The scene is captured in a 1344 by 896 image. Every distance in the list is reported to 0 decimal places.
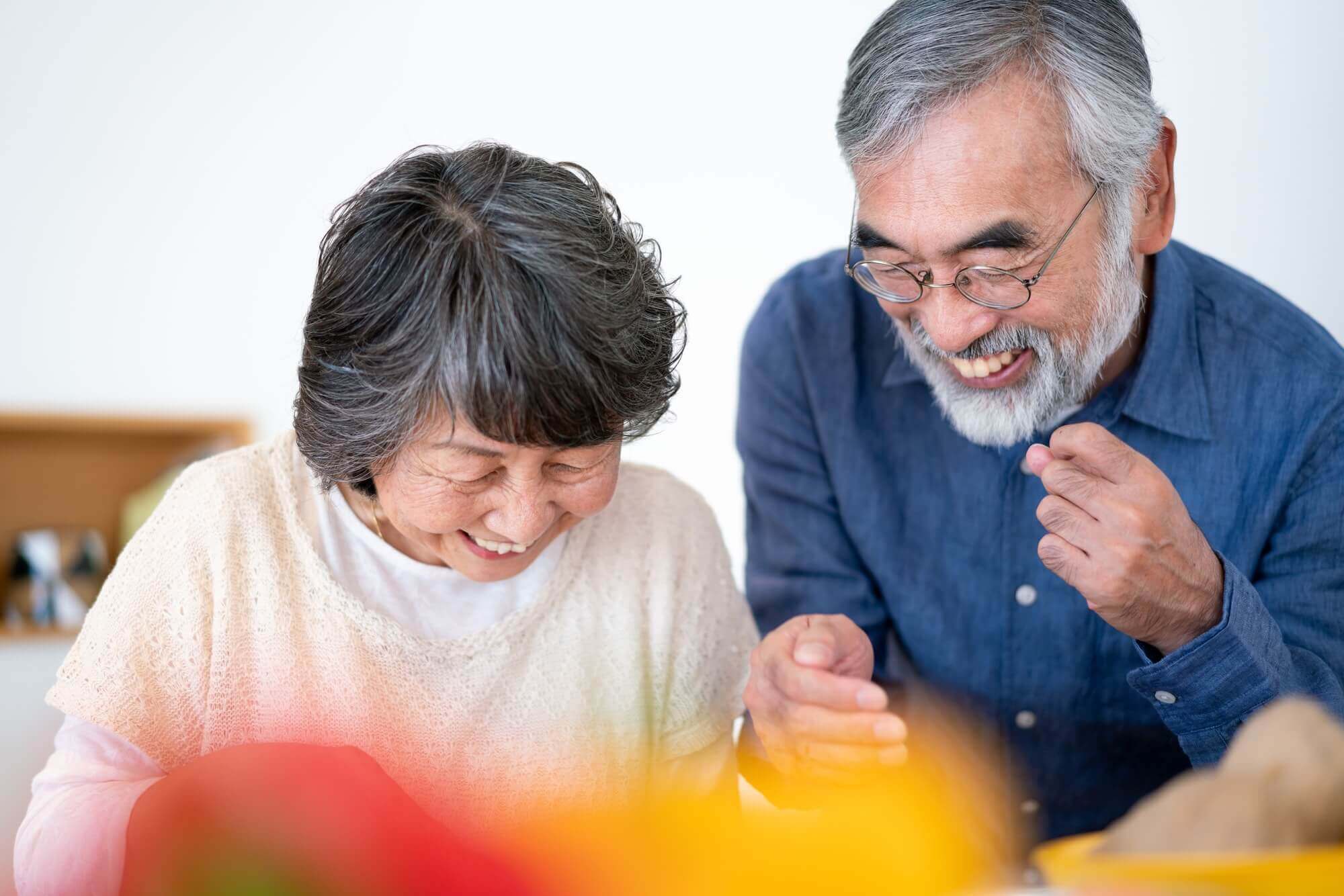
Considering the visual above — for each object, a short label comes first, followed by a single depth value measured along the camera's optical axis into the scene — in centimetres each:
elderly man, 119
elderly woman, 111
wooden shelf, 312
